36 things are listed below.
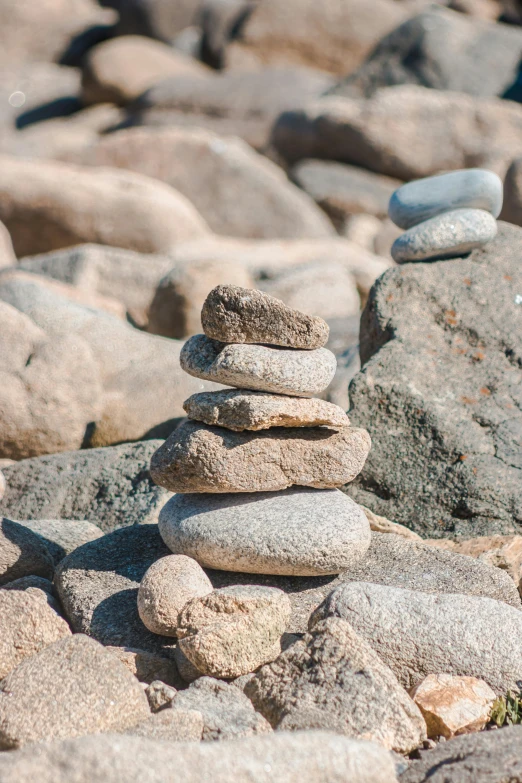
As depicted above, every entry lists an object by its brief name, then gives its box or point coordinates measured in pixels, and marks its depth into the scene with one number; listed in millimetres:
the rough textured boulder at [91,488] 9508
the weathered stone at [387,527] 8664
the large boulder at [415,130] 30797
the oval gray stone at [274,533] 7098
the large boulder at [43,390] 11289
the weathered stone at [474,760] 4766
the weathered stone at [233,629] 6105
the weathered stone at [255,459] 7371
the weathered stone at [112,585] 6973
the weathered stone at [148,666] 6445
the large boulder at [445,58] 33937
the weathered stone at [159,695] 5848
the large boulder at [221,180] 26984
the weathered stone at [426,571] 7406
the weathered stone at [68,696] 5332
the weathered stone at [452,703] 5832
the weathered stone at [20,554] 7953
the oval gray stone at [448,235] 10172
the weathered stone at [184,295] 15742
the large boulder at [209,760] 4156
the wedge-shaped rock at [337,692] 5516
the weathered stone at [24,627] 6336
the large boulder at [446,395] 8906
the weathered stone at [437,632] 6367
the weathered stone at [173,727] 5199
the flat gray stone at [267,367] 7191
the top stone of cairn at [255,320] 7199
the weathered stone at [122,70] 37594
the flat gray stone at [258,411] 7277
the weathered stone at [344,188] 30187
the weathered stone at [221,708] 5437
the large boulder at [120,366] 11664
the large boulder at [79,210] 21875
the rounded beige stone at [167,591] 6543
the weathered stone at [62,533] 8469
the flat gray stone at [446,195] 10273
